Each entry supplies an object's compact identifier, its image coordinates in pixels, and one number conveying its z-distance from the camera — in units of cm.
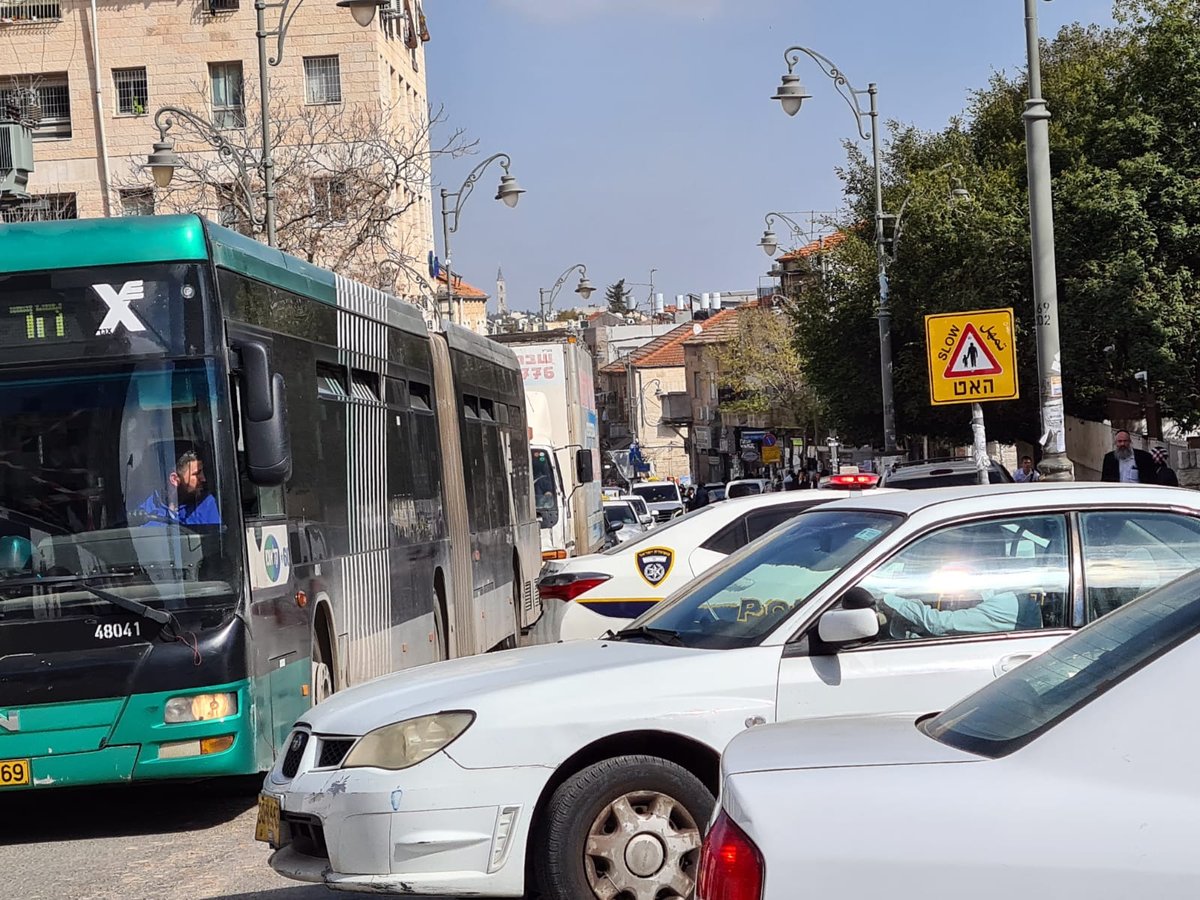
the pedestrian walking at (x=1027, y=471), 3445
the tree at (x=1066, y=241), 3712
